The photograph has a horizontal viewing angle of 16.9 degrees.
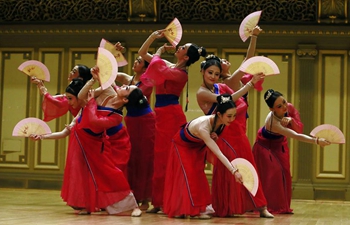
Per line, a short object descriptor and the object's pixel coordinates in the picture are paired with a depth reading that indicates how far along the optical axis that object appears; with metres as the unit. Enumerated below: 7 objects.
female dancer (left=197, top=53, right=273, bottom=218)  9.70
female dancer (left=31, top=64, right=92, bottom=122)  10.63
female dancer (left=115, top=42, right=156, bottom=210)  10.85
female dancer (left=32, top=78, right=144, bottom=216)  9.63
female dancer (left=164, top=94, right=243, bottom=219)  9.01
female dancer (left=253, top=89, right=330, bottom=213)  10.58
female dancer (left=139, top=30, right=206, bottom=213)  10.07
